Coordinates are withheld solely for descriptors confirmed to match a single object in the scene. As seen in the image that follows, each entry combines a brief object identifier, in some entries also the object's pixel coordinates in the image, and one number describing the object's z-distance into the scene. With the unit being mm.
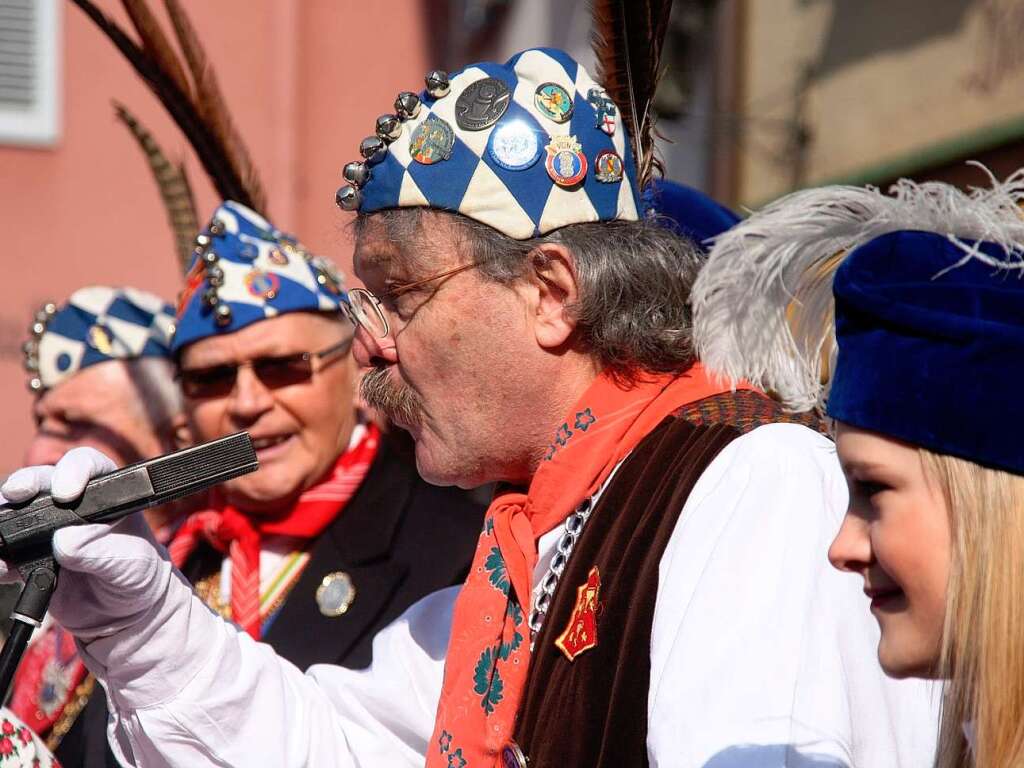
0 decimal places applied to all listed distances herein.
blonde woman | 2185
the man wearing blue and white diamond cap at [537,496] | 2366
